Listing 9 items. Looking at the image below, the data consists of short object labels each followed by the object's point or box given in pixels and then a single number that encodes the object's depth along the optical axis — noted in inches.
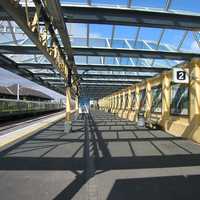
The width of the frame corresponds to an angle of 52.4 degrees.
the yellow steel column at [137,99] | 818.2
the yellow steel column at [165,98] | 522.3
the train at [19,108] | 737.0
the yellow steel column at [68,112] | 463.3
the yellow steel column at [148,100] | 676.9
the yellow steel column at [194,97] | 380.2
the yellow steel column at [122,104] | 1056.1
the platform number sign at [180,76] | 386.3
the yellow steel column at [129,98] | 989.2
